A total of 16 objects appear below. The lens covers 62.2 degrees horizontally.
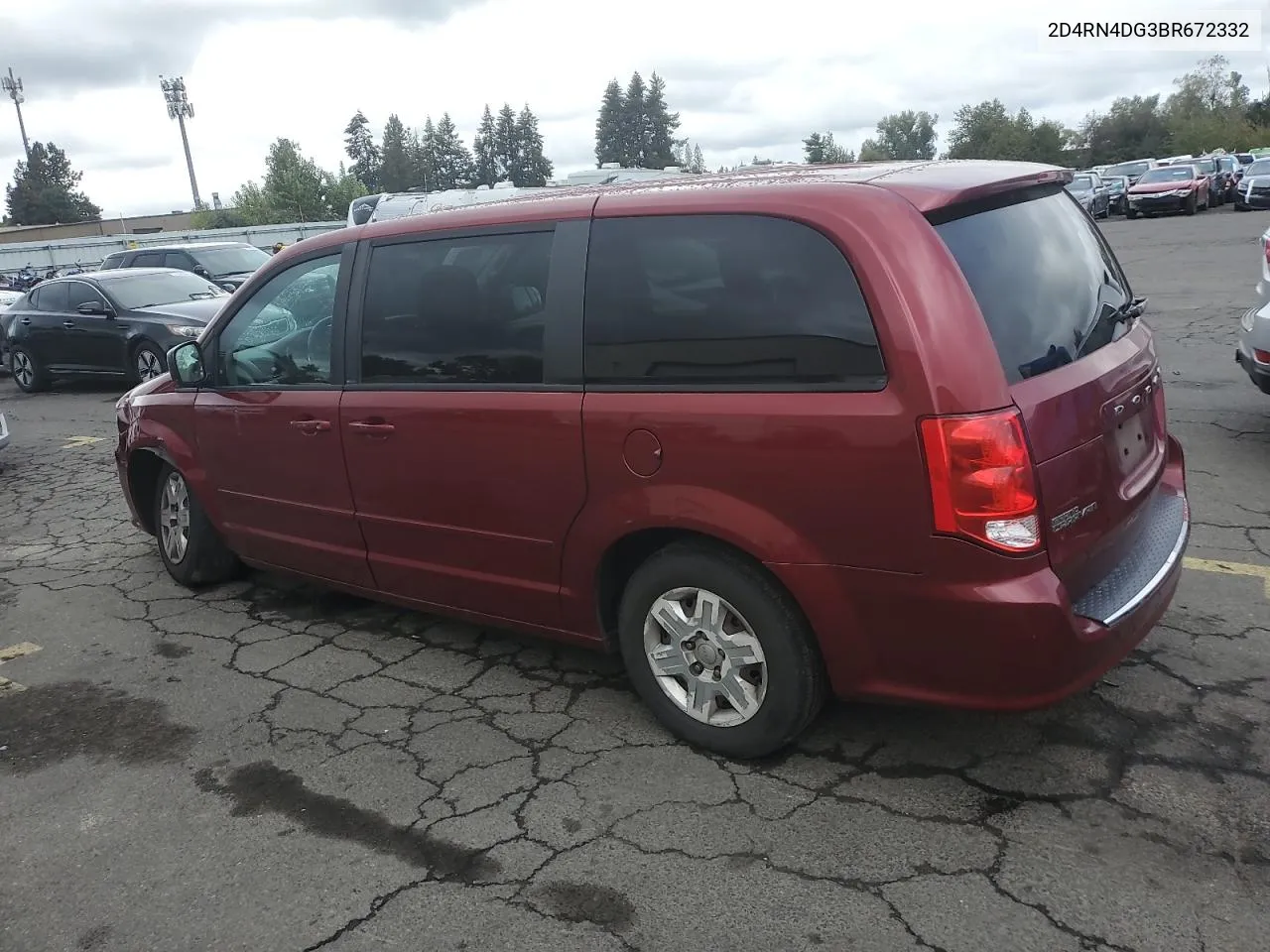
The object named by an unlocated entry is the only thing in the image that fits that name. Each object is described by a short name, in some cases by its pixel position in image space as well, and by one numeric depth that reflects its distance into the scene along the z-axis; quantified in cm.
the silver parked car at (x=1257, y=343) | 591
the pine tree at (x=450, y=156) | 12200
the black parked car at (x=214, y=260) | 1720
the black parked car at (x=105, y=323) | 1261
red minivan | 279
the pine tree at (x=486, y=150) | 12241
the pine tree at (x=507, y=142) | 12200
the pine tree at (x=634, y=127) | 11400
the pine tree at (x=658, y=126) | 11350
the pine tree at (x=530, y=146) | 12154
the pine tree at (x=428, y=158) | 11821
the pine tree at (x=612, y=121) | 11400
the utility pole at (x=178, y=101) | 7094
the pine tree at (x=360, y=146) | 12375
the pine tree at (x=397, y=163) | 11762
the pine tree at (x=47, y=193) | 9781
